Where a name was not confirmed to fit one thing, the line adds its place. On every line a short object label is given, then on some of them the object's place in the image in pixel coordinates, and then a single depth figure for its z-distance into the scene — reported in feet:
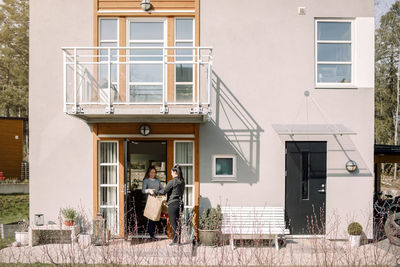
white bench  26.05
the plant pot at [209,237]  26.63
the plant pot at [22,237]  26.94
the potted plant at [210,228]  26.67
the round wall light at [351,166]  28.73
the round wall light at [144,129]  28.30
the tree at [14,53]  87.04
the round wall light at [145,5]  28.58
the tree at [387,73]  86.56
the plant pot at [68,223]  27.04
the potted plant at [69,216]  27.07
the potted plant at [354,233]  27.17
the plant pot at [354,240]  27.14
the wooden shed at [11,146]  67.82
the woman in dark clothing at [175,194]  26.35
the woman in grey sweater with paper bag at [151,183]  27.99
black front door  29.04
